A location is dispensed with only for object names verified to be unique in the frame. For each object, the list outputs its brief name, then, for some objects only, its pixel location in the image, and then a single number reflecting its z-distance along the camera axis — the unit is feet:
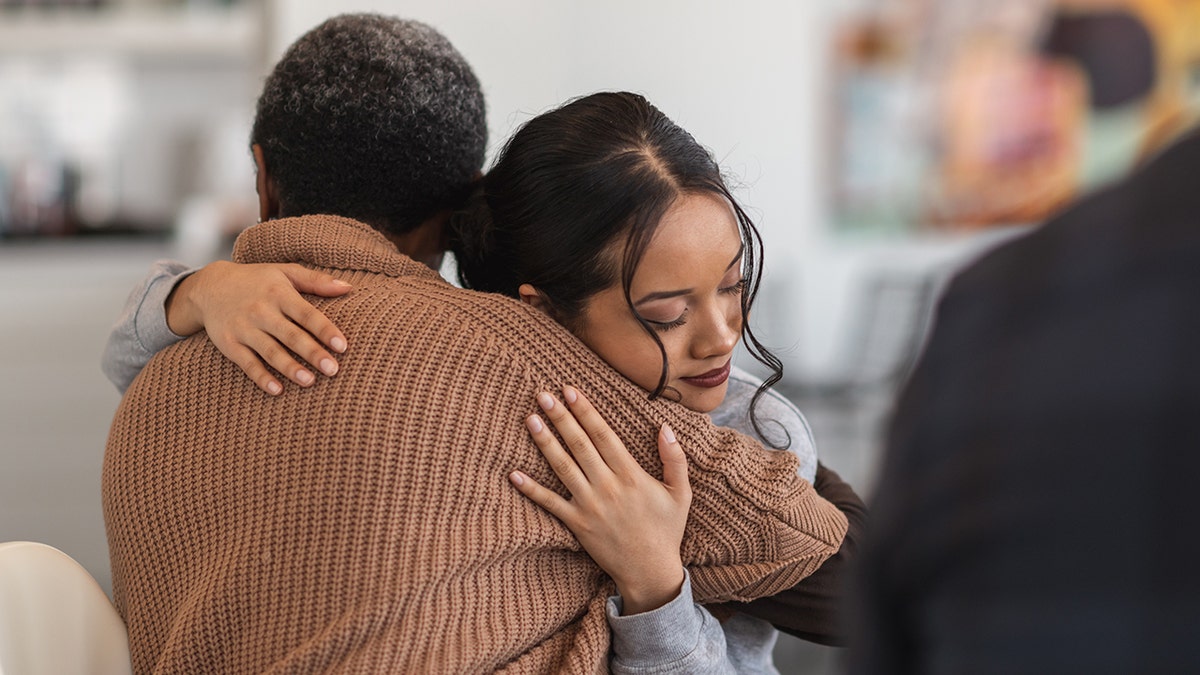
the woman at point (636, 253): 5.79
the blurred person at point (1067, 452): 2.92
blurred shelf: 15.47
